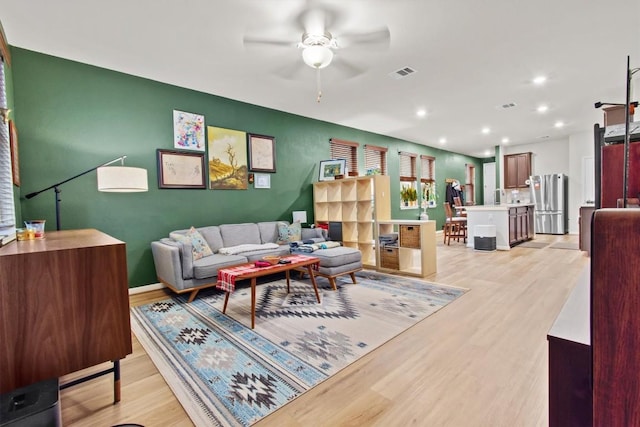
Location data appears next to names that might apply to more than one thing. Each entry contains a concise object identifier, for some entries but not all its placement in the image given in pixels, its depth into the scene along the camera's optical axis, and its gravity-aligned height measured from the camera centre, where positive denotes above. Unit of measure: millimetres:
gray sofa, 3400 -567
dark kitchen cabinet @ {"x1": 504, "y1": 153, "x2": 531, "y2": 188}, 8969 +1072
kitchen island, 6289 -369
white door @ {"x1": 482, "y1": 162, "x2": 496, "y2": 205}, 11445 +999
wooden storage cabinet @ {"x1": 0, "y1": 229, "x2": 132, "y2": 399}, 1346 -459
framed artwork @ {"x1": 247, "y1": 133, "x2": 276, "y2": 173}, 4945 +1002
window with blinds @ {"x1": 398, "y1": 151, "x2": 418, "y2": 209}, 8000 +740
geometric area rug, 1757 -1051
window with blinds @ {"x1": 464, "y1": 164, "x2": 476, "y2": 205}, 11052 +805
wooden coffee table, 2744 -591
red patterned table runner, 2754 -581
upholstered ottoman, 3730 -688
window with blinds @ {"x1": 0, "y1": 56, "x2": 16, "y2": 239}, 1907 +274
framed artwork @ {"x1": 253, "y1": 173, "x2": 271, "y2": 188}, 5059 +535
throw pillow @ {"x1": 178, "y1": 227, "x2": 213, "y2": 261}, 3688 -398
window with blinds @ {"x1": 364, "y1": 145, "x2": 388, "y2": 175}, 7191 +1255
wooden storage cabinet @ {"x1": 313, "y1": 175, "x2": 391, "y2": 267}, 4730 +36
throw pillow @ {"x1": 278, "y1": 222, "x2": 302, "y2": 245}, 4824 -380
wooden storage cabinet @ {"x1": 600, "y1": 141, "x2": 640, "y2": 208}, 2146 +202
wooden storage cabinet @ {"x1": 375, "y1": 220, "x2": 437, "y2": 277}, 4242 -608
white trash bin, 6155 -683
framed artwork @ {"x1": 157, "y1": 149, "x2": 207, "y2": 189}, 4047 +626
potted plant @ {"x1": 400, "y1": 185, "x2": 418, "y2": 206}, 7896 +329
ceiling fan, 2570 +1621
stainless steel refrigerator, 7992 +58
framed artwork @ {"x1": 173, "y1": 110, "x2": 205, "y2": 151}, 4164 +1186
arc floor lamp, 3021 +363
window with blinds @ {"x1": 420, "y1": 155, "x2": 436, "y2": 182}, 8886 +1178
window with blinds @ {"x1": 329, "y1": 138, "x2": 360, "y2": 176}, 6377 +1297
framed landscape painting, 4520 +842
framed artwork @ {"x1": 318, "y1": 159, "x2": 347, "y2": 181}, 5461 +765
